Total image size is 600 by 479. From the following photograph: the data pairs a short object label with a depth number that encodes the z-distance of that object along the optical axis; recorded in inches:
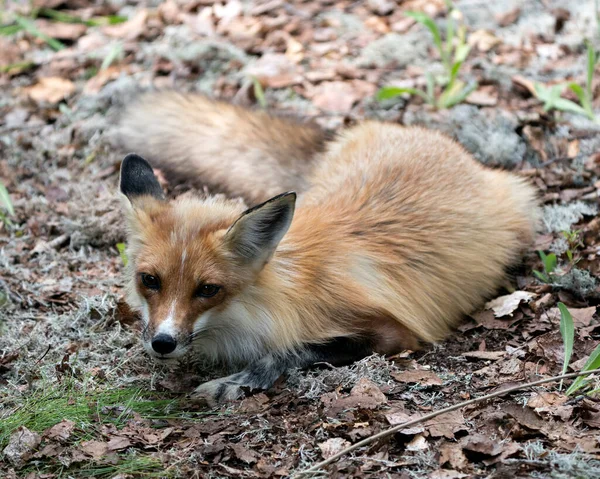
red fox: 345.7
